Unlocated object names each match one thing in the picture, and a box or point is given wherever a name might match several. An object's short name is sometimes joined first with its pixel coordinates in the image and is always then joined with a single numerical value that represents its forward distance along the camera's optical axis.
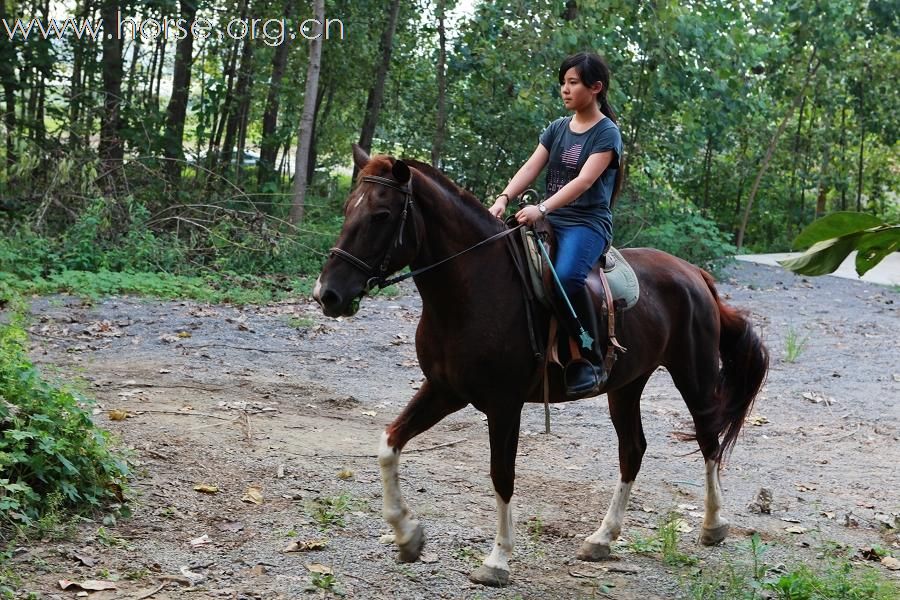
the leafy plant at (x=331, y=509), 5.07
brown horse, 4.12
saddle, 4.59
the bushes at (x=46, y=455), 4.45
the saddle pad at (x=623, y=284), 5.01
